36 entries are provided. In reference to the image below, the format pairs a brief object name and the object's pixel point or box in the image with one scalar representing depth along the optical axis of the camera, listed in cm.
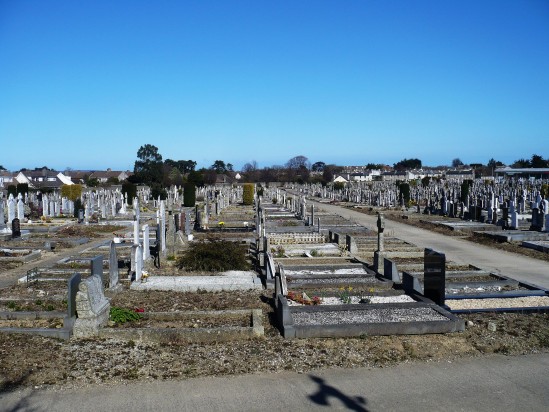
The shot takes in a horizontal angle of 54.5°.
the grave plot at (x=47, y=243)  1953
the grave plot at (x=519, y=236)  2086
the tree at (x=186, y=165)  12951
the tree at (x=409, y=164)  18288
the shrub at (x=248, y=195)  4831
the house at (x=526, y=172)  9950
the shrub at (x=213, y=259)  1427
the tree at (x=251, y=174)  12291
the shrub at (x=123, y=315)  908
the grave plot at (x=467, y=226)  2548
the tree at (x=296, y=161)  17572
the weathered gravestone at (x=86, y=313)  834
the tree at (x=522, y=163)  12753
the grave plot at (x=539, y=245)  1805
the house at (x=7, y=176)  9814
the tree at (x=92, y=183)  7838
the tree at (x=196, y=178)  7456
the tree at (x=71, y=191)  4256
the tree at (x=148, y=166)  7969
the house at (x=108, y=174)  12550
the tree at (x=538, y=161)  11719
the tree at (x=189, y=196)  4572
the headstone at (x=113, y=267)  1184
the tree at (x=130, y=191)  4641
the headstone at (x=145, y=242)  1548
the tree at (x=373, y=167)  18275
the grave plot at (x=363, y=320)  855
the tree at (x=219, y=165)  15050
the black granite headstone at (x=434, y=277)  1030
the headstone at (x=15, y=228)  2162
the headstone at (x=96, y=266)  962
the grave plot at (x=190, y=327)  827
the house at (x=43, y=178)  8801
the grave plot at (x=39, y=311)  834
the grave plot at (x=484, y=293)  1030
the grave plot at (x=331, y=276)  1223
